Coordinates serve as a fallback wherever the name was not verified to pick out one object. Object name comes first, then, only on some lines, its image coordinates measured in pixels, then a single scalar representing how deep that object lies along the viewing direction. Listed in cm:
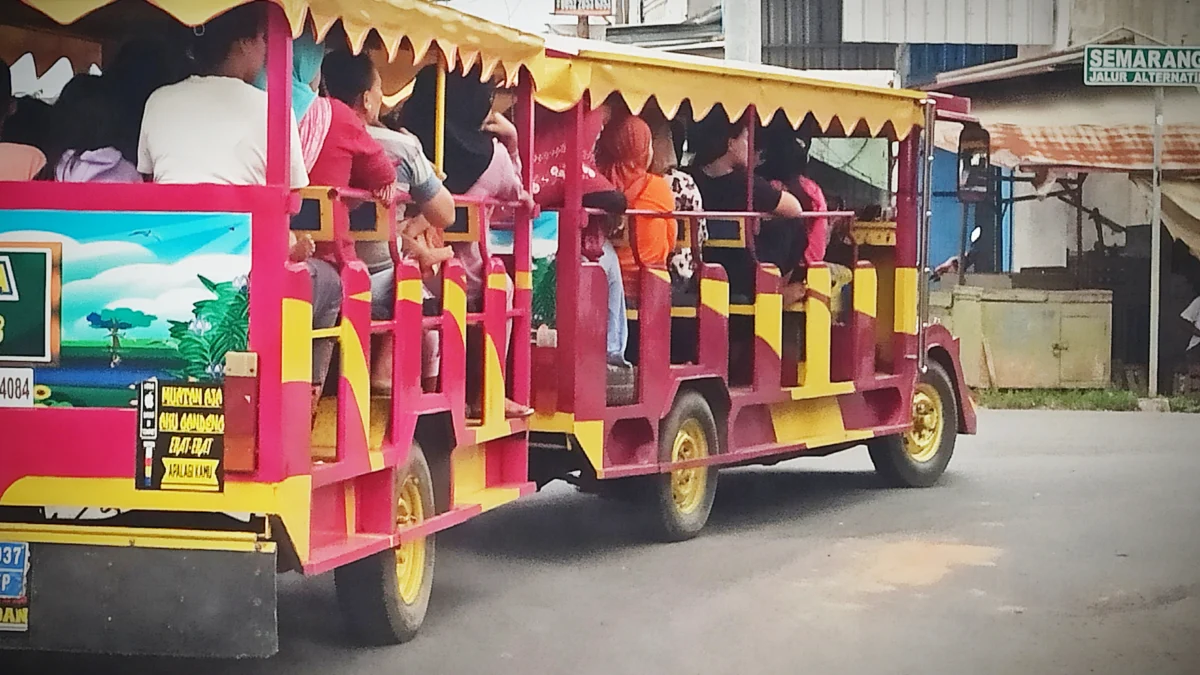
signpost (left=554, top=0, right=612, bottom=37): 1613
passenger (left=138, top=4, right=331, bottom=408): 536
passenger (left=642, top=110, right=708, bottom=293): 886
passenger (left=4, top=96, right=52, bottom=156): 608
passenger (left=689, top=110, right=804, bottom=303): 917
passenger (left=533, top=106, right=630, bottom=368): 808
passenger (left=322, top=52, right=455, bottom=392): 627
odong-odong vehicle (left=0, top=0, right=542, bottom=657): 521
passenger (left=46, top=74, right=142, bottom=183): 591
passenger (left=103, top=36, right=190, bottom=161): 593
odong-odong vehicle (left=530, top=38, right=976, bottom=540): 800
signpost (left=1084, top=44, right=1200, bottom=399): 1091
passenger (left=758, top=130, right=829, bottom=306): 945
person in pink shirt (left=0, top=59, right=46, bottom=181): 570
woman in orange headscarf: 846
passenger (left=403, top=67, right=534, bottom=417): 744
